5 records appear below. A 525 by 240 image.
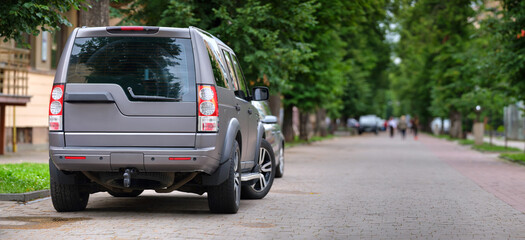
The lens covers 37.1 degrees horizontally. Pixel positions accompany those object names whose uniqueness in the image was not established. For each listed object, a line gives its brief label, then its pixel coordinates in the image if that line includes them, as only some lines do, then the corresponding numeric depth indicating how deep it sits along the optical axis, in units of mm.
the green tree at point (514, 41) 19547
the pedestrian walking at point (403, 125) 53438
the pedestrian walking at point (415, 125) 59528
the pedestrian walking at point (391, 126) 62031
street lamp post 38500
